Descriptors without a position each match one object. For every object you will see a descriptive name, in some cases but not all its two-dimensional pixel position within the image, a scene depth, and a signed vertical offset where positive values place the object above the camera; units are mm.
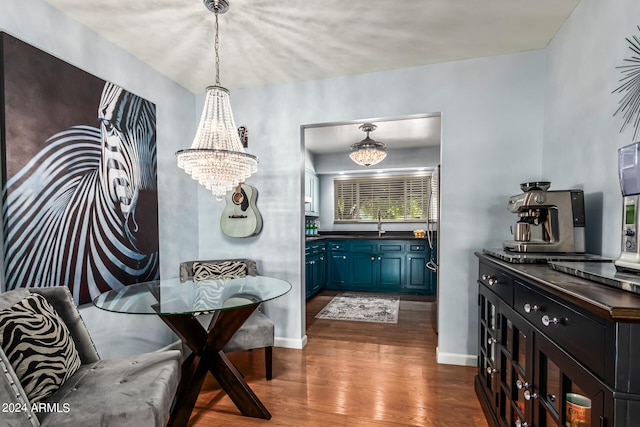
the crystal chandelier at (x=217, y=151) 1671 +356
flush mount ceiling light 3830 +858
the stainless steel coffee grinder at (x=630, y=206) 949 +40
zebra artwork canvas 1593 +223
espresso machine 1564 -14
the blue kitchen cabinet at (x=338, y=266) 4969 -862
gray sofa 1057 -761
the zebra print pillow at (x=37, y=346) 1166 -559
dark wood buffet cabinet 708 -424
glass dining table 1643 -656
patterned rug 3633 -1254
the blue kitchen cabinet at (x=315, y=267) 4271 -807
